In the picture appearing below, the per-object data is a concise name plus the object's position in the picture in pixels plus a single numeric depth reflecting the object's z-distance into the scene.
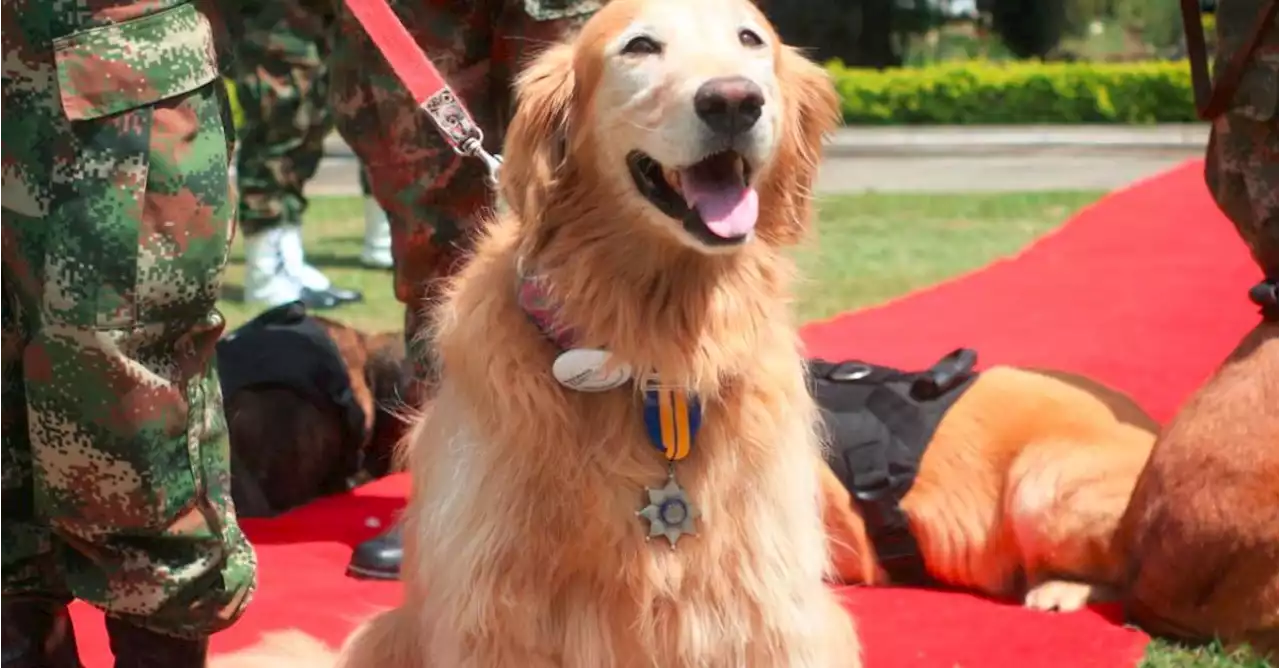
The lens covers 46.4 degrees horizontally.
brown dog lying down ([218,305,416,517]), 4.73
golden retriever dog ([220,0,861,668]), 2.73
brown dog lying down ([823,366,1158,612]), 3.87
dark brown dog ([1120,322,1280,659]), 3.30
